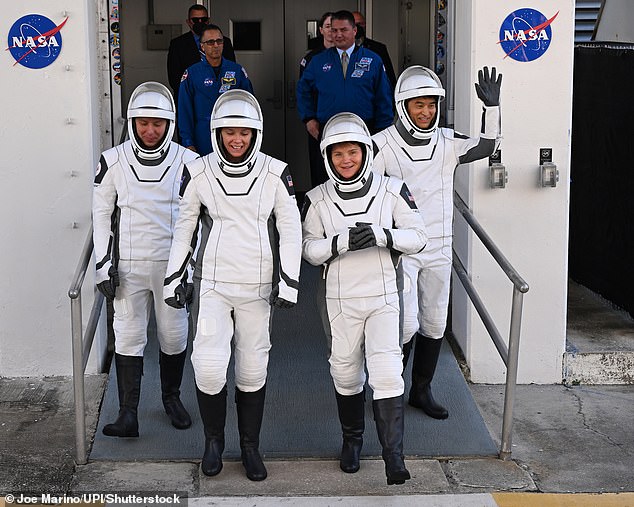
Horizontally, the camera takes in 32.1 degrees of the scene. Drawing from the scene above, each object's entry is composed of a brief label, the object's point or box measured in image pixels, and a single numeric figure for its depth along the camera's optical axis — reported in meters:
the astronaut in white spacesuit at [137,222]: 5.41
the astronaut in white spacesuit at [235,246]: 5.02
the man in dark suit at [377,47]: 8.29
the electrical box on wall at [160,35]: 9.81
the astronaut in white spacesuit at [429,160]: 5.59
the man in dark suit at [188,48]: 8.38
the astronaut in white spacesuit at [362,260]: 4.98
